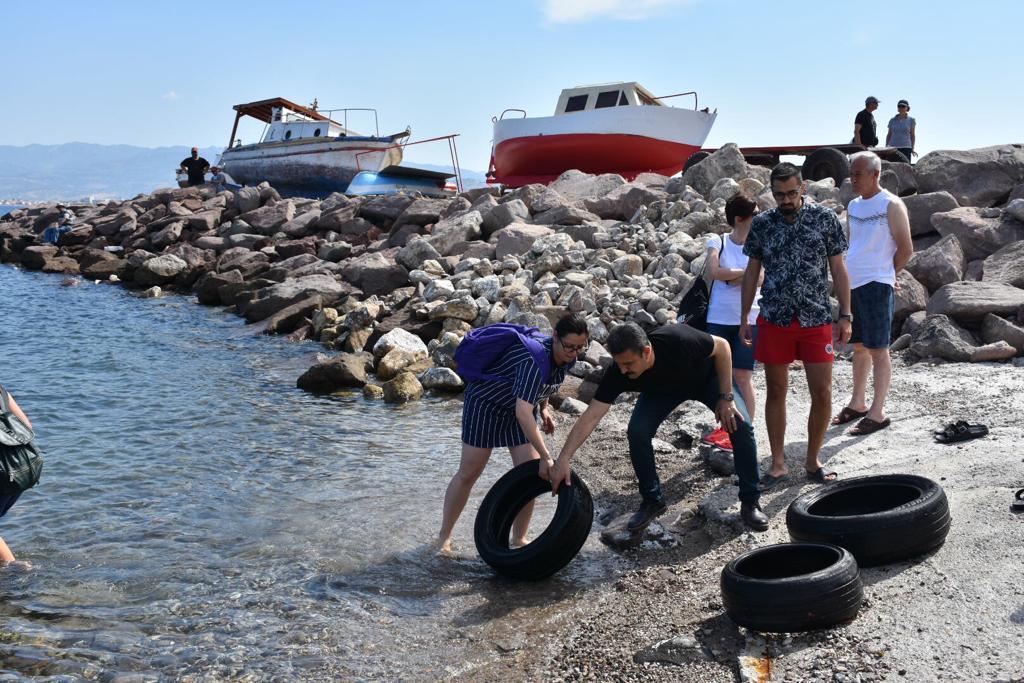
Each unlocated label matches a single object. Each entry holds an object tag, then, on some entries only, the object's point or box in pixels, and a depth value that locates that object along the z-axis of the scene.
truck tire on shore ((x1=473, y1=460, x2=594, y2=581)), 5.32
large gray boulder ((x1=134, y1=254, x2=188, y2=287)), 24.59
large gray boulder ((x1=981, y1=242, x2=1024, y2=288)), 9.98
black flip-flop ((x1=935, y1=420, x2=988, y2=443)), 6.26
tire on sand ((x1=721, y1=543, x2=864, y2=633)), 4.15
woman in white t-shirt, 6.55
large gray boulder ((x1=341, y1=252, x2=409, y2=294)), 17.09
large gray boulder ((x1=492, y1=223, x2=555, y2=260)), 15.50
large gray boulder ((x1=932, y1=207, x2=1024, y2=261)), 11.09
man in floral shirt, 5.65
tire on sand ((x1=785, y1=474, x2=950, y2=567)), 4.68
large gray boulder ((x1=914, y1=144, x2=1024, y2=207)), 13.79
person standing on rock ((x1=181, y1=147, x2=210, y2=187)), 38.62
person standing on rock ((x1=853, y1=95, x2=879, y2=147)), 17.58
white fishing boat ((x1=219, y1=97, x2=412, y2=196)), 34.94
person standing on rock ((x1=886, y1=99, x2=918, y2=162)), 17.42
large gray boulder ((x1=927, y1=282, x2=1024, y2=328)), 9.12
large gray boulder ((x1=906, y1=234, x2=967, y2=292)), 10.40
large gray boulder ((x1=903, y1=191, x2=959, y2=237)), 12.55
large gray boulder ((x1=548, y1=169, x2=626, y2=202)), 19.41
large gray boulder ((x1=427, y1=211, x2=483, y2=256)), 17.61
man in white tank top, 6.41
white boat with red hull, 25.34
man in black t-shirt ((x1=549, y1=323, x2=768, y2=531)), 5.02
